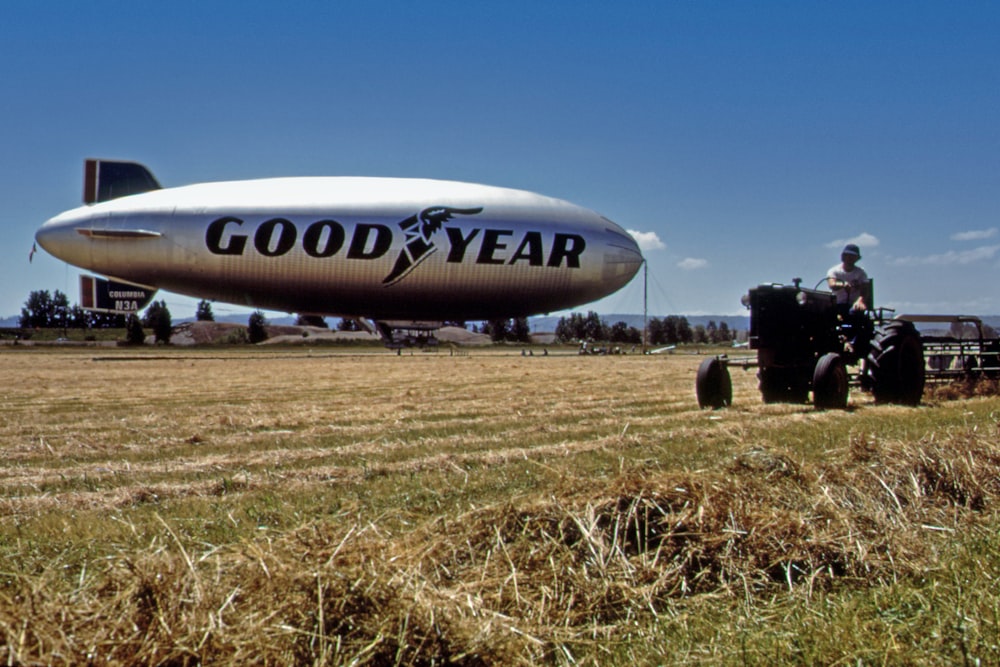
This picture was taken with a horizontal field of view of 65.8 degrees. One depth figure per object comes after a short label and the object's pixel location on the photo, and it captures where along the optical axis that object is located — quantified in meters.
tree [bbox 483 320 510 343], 102.40
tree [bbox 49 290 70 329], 132.62
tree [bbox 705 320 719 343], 140.79
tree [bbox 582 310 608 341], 129.49
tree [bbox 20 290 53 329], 132.62
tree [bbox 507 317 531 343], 104.12
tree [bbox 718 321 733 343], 139.38
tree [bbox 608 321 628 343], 115.81
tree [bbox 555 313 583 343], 136.00
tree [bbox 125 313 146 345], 83.78
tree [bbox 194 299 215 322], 126.34
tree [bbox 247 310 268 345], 92.62
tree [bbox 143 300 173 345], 96.56
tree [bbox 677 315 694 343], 130.50
